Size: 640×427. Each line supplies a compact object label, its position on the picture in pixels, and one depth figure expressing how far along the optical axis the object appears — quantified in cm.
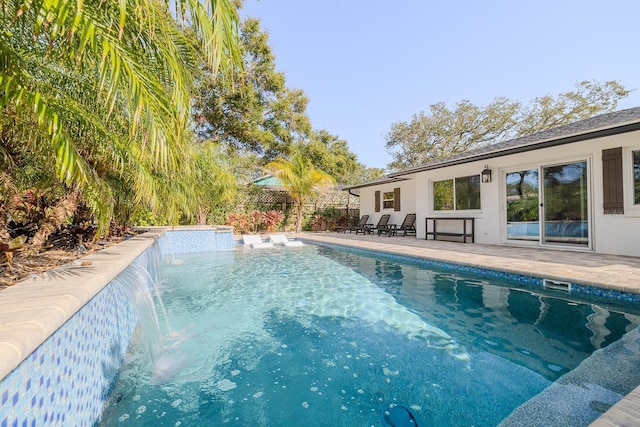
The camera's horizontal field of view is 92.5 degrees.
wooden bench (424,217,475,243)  1046
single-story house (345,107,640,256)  671
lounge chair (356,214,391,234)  1581
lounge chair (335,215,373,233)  1655
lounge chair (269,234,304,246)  1272
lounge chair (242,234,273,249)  1214
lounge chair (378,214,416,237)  1377
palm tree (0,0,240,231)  189
